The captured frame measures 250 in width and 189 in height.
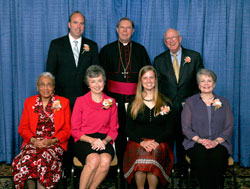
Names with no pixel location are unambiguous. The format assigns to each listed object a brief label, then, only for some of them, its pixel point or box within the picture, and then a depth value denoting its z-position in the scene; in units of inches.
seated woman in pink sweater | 108.2
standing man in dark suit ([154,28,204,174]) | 135.0
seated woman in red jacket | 105.0
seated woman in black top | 104.9
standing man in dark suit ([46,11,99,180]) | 132.3
